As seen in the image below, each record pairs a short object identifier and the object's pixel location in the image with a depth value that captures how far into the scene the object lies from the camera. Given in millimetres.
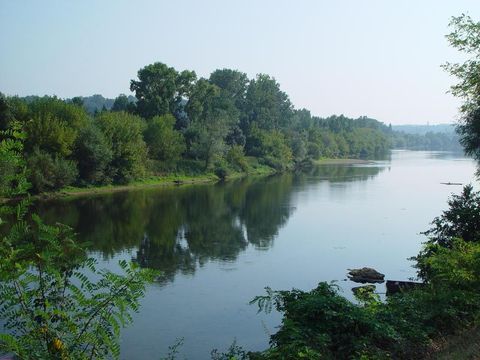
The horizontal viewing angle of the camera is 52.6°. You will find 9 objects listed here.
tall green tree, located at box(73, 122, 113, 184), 60375
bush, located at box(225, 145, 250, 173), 93625
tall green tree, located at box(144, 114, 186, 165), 77125
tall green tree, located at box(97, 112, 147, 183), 65875
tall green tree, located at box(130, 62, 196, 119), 85125
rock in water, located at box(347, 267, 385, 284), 27844
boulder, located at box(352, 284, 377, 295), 16338
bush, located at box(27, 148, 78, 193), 52156
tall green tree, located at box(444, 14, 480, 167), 22750
